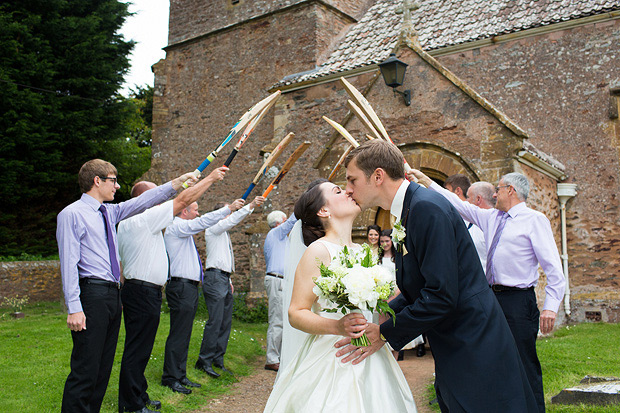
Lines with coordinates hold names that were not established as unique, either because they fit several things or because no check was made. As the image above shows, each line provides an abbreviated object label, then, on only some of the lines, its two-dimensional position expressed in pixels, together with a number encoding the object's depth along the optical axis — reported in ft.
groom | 7.91
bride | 9.22
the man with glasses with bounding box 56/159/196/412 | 13.57
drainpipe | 32.91
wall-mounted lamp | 29.48
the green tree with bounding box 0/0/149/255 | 60.03
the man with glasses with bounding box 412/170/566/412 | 13.84
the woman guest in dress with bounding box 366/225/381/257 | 29.22
